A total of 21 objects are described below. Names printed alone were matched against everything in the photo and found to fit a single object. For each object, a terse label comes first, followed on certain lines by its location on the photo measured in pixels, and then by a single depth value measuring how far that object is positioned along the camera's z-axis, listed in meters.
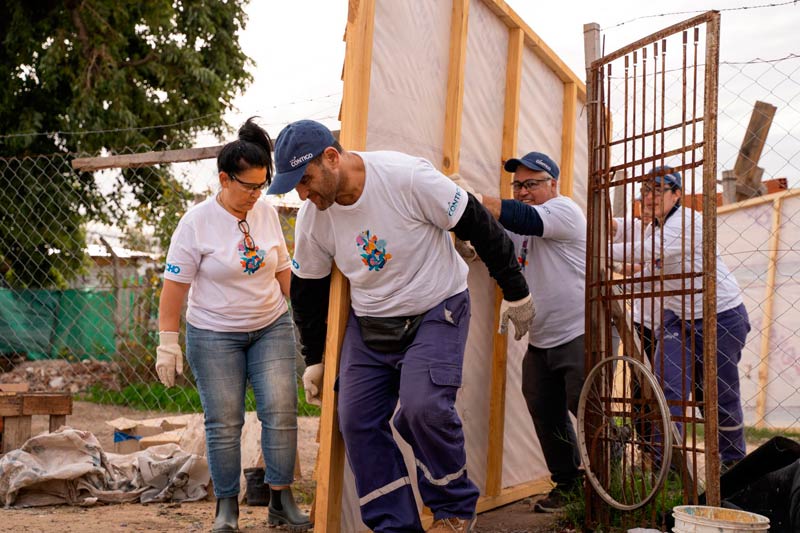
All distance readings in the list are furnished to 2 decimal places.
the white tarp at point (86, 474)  4.65
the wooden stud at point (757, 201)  8.27
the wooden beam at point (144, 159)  5.59
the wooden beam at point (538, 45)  4.52
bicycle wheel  3.56
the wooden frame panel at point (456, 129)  3.40
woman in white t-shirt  3.94
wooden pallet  5.64
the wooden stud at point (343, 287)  3.38
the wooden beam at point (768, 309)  8.47
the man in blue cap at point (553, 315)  4.22
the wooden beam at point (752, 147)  8.20
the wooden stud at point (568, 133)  5.48
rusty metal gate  3.25
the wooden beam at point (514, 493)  4.46
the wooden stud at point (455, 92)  4.07
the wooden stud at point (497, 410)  4.52
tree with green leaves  12.28
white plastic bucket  2.76
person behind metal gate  4.43
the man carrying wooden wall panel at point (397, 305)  3.14
